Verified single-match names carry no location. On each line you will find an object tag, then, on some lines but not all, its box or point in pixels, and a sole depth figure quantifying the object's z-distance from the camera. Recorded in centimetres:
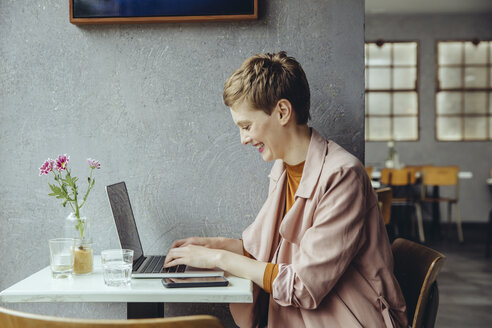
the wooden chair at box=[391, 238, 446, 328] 133
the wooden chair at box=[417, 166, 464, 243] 643
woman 134
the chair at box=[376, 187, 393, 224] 338
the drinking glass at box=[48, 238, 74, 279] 151
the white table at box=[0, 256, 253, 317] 130
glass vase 154
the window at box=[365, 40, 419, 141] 789
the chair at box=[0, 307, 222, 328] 78
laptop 145
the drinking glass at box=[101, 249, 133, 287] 137
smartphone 134
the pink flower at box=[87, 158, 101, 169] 164
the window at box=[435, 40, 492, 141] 777
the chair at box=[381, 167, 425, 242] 629
